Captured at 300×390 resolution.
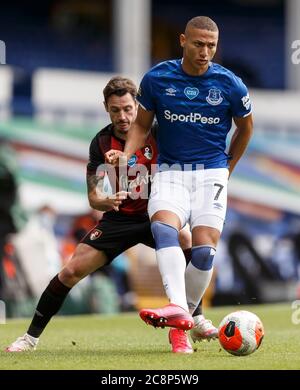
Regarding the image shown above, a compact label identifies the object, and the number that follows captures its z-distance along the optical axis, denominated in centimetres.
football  1473
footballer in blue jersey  1494
